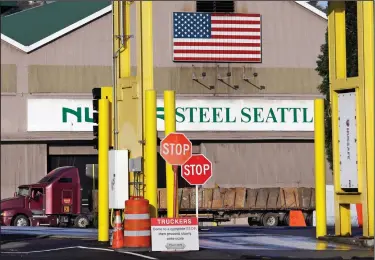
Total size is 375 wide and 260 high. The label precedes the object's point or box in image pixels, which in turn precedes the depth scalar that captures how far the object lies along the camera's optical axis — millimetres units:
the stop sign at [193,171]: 38594
